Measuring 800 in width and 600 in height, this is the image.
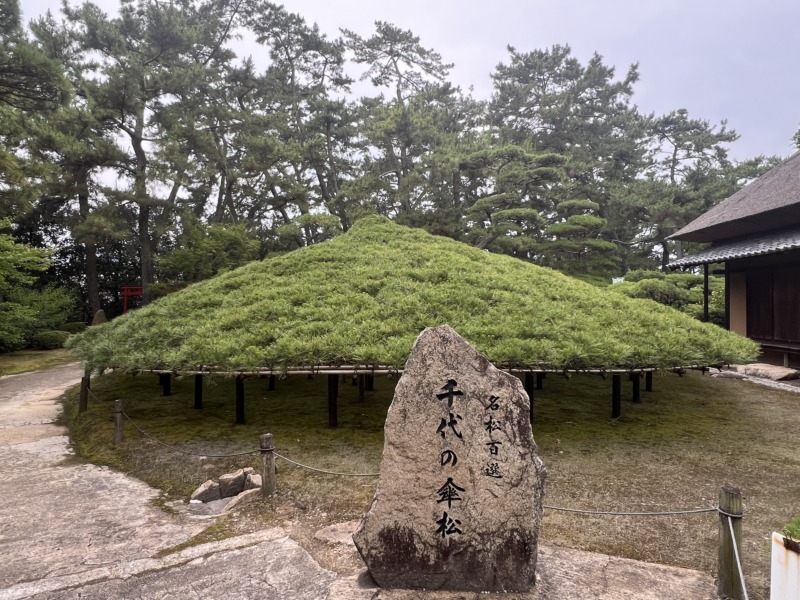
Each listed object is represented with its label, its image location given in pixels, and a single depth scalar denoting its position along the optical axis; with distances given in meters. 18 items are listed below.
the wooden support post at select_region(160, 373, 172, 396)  10.77
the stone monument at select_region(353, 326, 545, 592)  3.41
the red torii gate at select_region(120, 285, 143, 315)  23.50
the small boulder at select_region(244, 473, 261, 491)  5.75
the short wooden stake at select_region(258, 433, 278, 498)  5.20
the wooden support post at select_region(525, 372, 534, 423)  7.50
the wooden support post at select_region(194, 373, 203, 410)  8.86
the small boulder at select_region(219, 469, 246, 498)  5.69
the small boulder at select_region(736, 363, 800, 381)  11.61
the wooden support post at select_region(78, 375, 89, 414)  10.08
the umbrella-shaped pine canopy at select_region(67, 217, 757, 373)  6.97
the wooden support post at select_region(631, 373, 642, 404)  9.04
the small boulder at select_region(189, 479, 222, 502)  5.59
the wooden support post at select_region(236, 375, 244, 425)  8.02
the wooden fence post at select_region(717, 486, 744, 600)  3.28
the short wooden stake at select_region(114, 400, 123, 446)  7.72
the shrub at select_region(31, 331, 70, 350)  19.81
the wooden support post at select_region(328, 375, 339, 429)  7.54
